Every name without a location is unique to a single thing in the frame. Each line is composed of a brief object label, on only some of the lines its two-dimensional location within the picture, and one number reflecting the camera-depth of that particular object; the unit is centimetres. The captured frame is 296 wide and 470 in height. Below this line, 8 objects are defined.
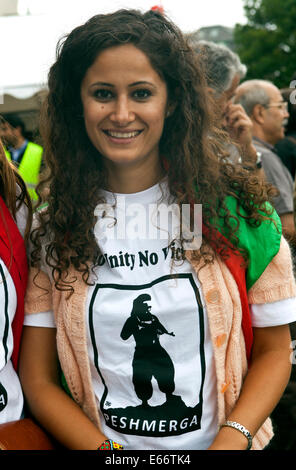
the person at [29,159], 486
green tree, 2425
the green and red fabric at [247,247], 158
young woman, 156
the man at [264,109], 397
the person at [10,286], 159
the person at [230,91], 275
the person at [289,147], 387
